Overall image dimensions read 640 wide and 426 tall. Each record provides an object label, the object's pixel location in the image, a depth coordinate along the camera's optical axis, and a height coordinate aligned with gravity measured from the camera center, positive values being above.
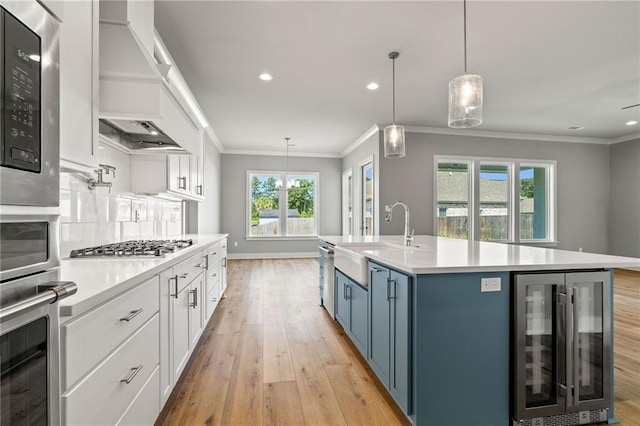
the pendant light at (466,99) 2.14 +0.83
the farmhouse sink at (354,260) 2.22 -0.38
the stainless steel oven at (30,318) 0.58 -0.22
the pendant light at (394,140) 3.28 +0.80
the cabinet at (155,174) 2.82 +0.37
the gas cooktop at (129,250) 1.79 -0.24
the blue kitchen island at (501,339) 1.54 -0.66
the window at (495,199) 5.92 +0.29
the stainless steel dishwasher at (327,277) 3.28 -0.73
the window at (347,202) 7.55 +0.29
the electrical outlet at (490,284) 1.59 -0.37
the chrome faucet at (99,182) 2.11 +0.22
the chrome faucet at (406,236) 2.66 -0.20
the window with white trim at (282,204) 7.89 +0.24
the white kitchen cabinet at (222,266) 3.92 -0.71
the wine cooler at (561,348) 1.60 -0.73
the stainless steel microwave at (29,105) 0.59 +0.23
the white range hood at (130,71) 1.55 +0.78
